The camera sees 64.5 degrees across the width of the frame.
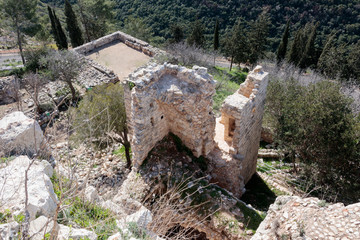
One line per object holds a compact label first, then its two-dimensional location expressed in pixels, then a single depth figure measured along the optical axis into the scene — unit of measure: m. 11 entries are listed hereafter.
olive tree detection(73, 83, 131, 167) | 12.42
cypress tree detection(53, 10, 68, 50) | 26.39
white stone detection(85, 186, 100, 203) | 7.41
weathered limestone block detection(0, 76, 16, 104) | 20.41
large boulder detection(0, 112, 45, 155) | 8.23
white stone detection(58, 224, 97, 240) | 5.38
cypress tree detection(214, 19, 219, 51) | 32.01
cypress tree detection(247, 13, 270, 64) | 31.61
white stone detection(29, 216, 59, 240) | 5.11
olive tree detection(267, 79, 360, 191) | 11.48
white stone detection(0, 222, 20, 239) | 4.84
